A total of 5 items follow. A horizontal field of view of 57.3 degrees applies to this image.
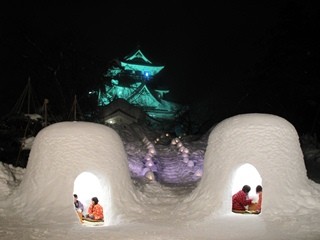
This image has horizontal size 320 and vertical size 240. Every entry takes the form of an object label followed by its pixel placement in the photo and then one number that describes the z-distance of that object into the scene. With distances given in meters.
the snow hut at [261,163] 6.06
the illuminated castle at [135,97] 20.32
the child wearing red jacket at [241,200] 6.10
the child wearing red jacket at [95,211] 5.91
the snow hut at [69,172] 6.16
